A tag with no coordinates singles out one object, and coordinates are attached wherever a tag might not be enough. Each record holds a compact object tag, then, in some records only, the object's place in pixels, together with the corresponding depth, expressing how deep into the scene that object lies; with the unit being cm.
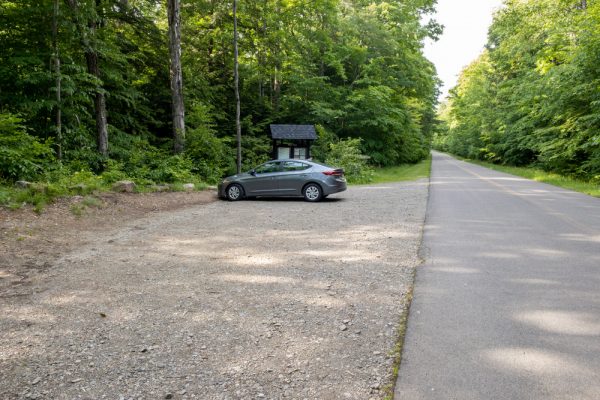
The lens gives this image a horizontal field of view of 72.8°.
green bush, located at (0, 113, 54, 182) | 1086
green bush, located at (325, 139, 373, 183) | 2350
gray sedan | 1396
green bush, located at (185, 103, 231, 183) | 2023
